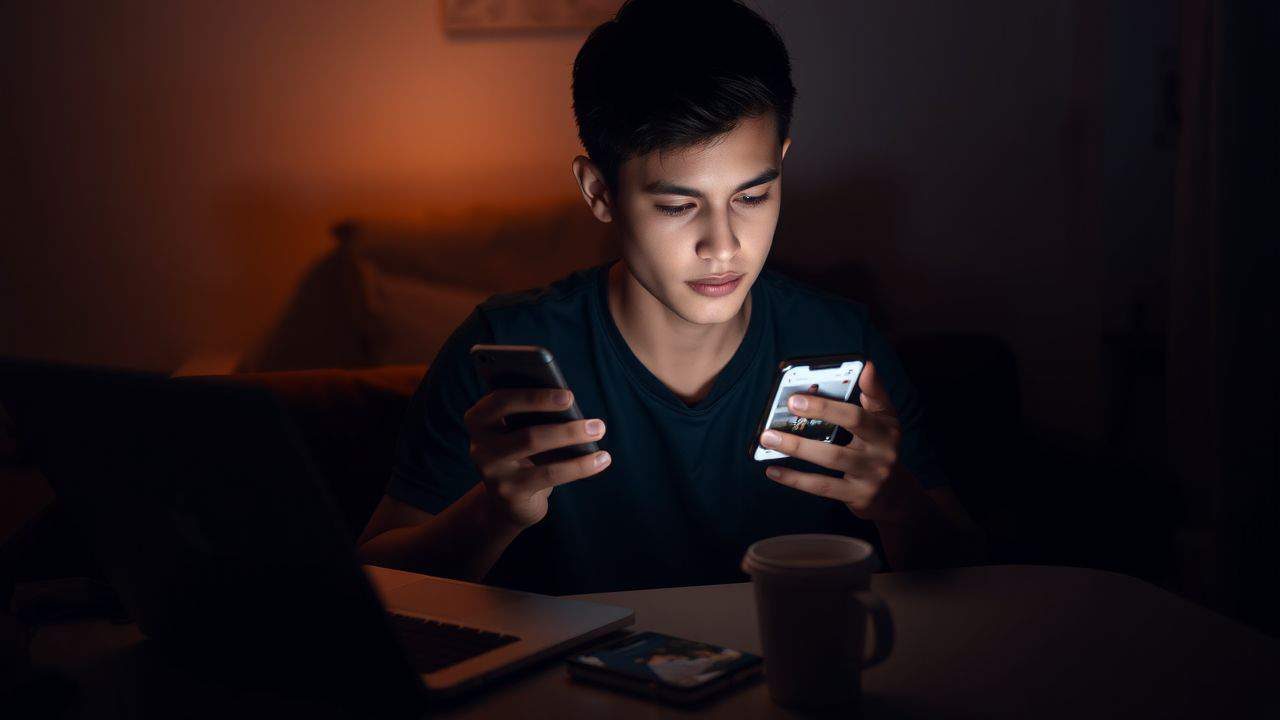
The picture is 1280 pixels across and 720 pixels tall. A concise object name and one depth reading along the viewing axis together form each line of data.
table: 0.75
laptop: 0.68
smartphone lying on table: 0.77
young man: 1.23
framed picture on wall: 2.40
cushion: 2.17
